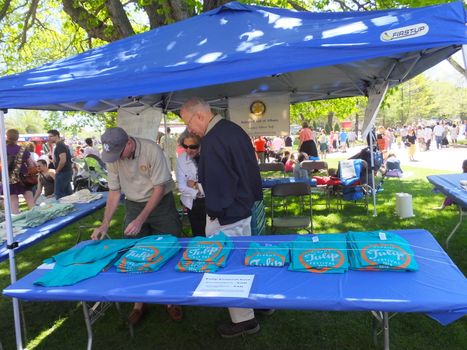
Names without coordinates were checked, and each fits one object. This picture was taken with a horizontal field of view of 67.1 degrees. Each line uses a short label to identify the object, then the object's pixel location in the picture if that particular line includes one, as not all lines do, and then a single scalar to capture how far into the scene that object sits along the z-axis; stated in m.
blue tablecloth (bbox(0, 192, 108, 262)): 2.78
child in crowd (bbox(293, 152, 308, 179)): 6.70
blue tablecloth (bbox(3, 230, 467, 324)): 1.58
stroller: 8.06
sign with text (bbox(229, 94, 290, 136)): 6.50
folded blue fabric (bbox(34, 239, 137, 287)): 2.06
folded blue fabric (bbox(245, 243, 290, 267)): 2.08
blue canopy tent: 1.98
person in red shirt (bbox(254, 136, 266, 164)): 12.76
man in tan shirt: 2.66
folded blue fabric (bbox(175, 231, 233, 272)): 2.07
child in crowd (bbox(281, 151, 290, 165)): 9.84
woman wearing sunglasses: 3.75
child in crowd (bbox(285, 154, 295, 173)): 8.48
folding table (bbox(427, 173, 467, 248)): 3.30
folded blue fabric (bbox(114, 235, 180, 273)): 2.14
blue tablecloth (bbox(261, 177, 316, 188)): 5.68
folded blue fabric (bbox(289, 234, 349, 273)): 1.95
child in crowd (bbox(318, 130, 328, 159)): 18.31
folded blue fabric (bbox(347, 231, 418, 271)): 1.87
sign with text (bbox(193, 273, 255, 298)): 1.77
